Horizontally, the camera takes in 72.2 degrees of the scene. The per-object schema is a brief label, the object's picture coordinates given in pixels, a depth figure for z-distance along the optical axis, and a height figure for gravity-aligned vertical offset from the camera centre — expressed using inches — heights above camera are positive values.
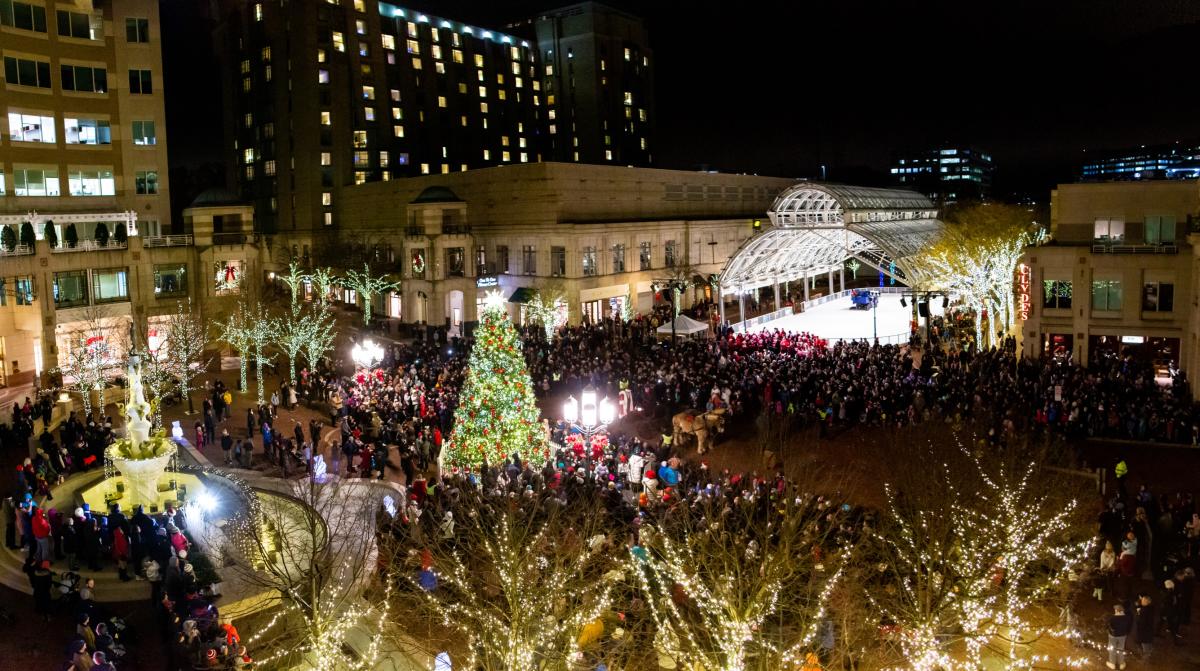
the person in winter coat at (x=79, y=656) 420.8 -187.2
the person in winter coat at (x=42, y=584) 548.1 -195.1
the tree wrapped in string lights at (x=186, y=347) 1189.7 -91.8
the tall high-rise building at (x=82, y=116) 1472.7 +330.3
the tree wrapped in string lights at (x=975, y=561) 454.0 -185.9
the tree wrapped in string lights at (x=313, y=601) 417.7 -184.0
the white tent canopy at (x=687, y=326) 1501.4 -99.0
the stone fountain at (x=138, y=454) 721.6 -145.9
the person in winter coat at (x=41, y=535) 581.6 -173.5
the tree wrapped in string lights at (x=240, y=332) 1330.0 -75.9
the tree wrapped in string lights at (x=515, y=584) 422.6 -185.5
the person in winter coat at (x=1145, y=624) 477.4 -214.5
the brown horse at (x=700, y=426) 938.0 -177.9
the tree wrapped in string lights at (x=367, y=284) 2061.4 -5.1
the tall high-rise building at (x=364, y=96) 2694.4 +678.9
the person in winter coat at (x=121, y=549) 595.8 -188.9
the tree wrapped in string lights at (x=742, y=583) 410.3 -178.2
